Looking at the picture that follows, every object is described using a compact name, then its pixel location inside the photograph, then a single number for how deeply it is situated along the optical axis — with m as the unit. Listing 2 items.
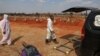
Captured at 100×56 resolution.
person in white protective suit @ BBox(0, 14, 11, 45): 4.02
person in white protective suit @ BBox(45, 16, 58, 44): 4.12
